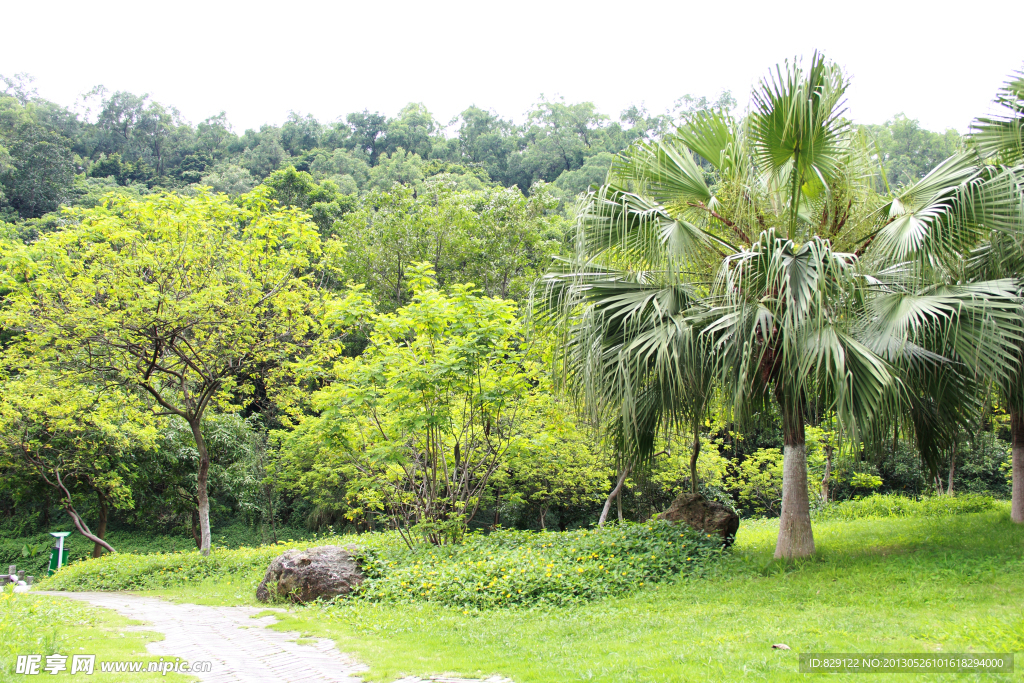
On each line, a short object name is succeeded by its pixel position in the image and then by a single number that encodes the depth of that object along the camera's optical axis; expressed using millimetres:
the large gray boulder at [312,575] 8453
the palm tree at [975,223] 6562
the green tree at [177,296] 11562
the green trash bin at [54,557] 17981
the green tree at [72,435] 13016
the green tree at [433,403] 9898
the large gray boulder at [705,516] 8703
